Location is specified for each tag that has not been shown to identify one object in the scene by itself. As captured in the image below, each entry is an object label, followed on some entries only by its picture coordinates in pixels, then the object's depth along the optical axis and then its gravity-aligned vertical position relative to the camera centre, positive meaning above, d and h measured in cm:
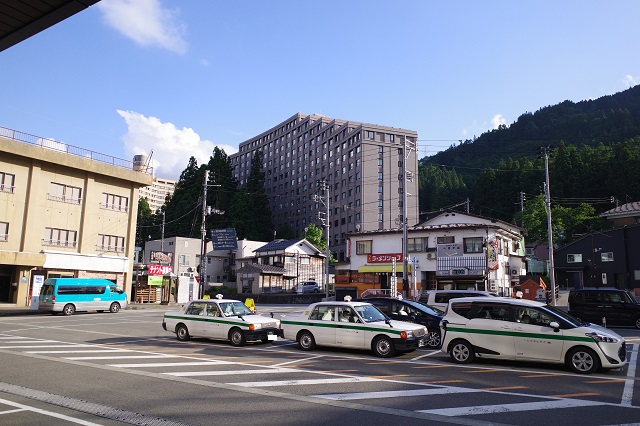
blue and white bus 3178 -116
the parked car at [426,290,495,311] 2122 -35
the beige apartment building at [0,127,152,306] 3769 +538
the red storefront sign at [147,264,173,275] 4539 +111
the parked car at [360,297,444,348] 1693 -99
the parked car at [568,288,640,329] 2233 -75
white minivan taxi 1131 -118
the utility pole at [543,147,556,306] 3097 +363
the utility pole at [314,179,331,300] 4828 +1007
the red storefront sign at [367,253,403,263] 4491 +272
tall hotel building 9594 +2493
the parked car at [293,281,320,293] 5978 -40
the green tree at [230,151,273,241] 8712 +1354
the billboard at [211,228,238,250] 4939 +445
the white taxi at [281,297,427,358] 1382 -135
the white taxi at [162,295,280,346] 1641 -145
